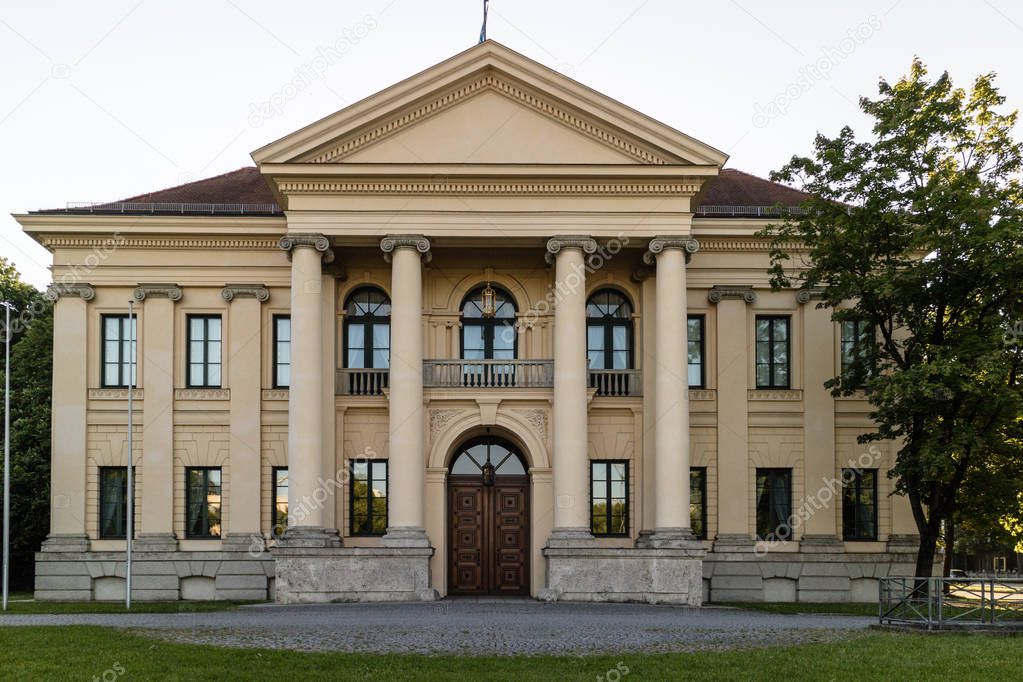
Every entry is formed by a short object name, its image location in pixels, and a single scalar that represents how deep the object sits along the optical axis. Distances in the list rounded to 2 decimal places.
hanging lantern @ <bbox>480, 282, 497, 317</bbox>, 35.19
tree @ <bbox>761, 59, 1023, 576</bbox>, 28.25
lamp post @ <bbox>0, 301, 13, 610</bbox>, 29.34
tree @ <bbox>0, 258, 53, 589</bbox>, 43.28
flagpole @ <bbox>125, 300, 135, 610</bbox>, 30.53
